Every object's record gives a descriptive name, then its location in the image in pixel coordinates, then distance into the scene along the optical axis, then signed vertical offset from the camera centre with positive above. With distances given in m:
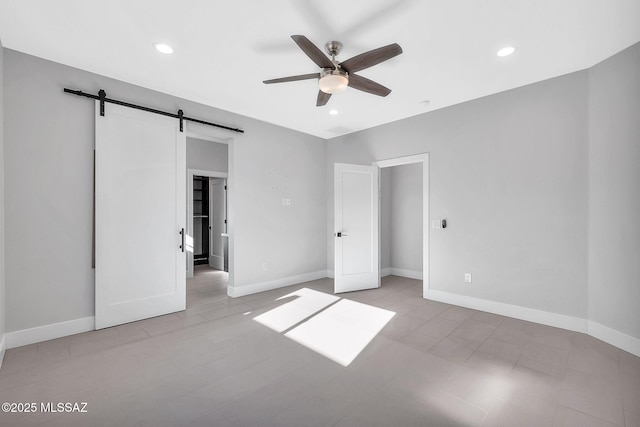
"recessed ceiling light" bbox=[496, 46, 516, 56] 2.62 +1.53
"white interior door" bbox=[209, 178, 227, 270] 6.73 -0.17
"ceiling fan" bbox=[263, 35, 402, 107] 2.11 +1.21
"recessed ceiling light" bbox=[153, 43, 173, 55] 2.60 +1.53
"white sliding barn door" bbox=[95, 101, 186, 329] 3.15 -0.03
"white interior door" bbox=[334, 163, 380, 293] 4.70 -0.23
